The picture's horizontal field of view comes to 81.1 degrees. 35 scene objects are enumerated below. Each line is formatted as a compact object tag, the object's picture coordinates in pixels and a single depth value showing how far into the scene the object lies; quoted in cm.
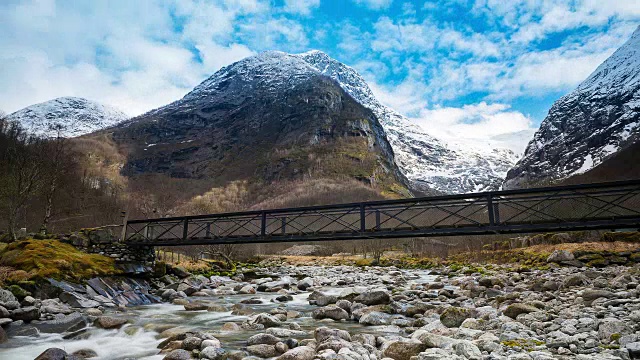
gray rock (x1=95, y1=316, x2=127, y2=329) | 1196
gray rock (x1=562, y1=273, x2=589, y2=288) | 1709
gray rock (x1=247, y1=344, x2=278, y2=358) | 870
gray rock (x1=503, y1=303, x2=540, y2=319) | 1113
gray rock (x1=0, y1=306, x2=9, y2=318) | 1151
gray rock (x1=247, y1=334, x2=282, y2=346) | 946
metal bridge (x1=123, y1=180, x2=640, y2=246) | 1484
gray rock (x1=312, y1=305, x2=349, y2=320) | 1382
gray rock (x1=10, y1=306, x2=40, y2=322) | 1173
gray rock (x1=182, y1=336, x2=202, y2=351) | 910
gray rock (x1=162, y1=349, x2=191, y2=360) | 830
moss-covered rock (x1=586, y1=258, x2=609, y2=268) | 2914
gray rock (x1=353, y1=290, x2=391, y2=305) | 1595
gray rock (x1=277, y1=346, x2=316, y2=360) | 775
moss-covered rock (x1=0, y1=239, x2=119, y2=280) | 1633
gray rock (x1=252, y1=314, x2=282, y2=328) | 1229
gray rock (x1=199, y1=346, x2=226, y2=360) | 827
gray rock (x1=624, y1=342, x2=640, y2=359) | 636
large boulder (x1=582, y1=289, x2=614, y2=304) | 1227
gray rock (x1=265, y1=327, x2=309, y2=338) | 1055
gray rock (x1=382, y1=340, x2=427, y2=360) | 783
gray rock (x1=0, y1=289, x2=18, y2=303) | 1233
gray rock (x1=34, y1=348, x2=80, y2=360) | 781
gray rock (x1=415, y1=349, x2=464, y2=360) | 706
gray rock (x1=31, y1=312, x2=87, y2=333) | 1112
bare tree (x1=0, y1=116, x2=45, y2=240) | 2826
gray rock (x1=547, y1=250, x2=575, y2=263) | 3184
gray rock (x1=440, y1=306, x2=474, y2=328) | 1113
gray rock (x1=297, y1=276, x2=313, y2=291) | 2537
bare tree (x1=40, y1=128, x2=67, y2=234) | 3356
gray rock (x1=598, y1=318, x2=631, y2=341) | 763
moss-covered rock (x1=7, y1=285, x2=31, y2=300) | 1366
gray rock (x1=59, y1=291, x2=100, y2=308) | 1509
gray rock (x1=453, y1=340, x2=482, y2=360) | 721
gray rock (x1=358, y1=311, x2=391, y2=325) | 1266
